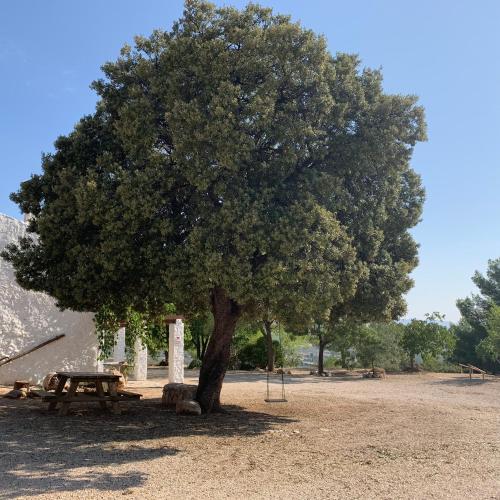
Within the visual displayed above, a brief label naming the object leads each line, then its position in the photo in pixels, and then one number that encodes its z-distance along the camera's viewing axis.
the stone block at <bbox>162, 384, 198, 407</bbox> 12.79
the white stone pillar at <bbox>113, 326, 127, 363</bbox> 26.79
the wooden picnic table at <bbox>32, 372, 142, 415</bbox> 11.06
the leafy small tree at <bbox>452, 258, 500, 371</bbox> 33.19
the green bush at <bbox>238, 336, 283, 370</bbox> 33.72
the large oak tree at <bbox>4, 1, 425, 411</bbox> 9.34
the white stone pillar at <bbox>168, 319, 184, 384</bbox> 20.36
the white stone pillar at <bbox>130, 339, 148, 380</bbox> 22.22
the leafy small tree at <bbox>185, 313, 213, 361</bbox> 35.47
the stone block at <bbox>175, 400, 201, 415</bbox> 11.74
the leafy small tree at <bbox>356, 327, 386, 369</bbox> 31.14
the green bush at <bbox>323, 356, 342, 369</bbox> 37.38
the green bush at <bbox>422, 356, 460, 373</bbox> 32.66
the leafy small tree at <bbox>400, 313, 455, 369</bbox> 30.66
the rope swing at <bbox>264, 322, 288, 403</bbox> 13.02
